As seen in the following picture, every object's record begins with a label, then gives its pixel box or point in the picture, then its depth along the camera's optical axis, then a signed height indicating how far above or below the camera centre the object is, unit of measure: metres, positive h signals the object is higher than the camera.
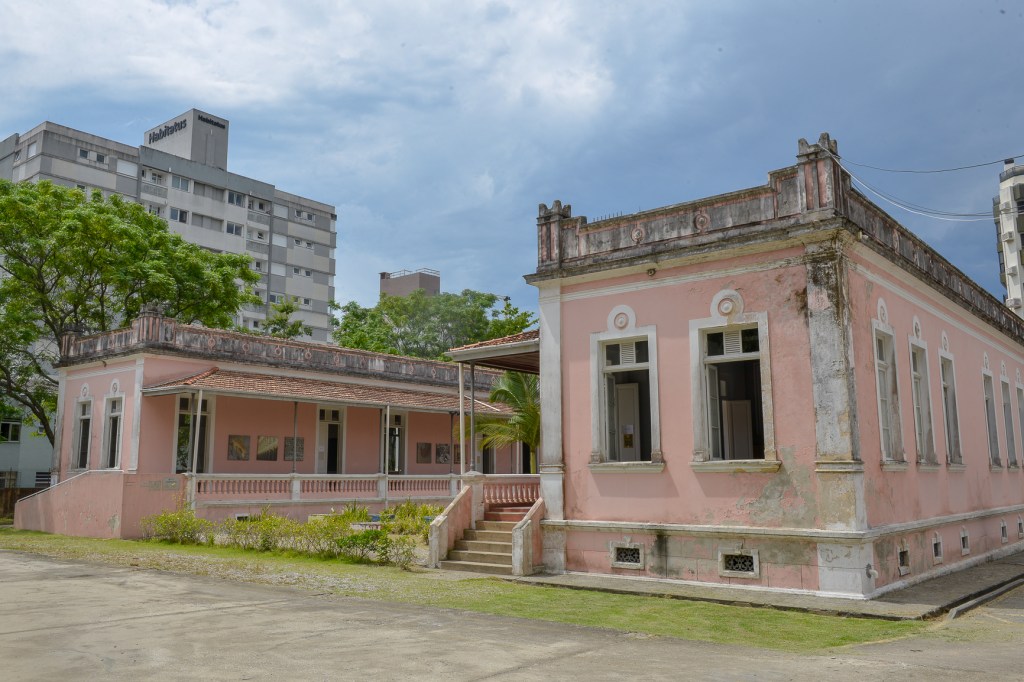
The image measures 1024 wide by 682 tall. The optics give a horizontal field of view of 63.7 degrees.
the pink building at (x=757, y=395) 10.62 +0.95
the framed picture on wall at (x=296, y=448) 24.62 +0.41
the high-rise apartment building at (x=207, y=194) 46.41 +16.70
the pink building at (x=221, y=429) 20.38 +0.94
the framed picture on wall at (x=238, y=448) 23.16 +0.40
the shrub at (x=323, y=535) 14.89 -1.32
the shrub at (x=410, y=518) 17.50 -1.31
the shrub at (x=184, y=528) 17.80 -1.42
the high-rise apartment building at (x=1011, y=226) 53.69 +15.36
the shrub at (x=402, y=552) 13.68 -1.51
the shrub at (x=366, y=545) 14.14 -1.44
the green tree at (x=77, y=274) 23.45 +5.63
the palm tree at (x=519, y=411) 19.42 +1.18
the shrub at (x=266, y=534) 15.89 -1.38
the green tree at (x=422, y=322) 45.97 +7.76
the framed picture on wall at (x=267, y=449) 23.88 +0.38
